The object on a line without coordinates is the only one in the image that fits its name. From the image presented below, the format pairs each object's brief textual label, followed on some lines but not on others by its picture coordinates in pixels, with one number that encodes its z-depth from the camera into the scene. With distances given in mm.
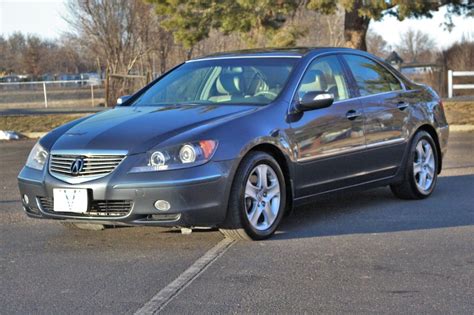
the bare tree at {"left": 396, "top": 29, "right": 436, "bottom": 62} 98375
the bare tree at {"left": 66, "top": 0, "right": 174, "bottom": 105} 37125
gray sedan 5219
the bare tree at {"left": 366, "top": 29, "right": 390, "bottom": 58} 76388
